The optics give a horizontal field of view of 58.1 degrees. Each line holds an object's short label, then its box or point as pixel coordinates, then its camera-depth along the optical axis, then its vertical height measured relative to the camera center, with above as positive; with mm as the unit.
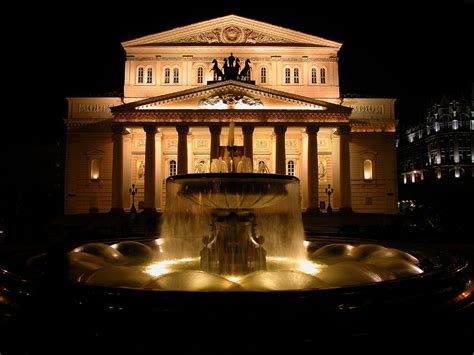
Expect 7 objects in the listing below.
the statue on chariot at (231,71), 37406 +12310
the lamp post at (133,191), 32825 +1662
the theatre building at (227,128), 41906 +8306
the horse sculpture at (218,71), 38278 +12361
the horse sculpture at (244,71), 38781 +12467
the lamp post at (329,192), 35991 +1451
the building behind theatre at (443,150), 71812 +10351
